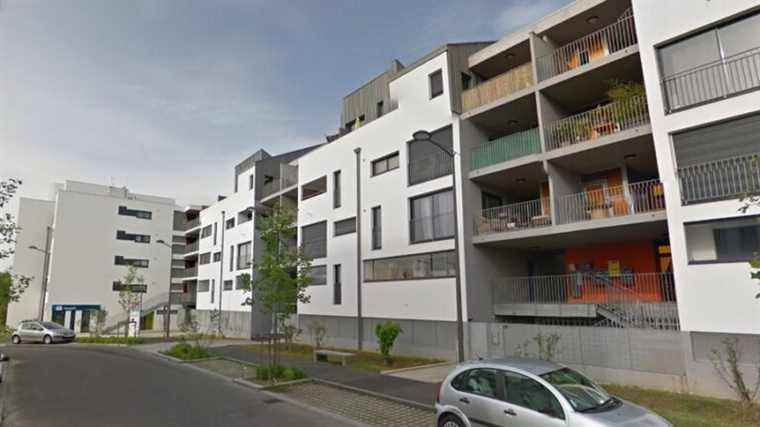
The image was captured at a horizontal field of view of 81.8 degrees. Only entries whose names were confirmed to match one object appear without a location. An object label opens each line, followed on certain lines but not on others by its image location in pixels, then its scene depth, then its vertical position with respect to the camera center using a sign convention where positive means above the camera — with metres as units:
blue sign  44.22 -0.28
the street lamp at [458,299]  11.45 -0.09
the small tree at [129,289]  33.62 +1.09
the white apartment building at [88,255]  45.12 +5.32
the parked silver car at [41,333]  31.52 -2.02
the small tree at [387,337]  16.83 -1.51
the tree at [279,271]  14.30 +0.94
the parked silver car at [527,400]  5.81 -1.51
